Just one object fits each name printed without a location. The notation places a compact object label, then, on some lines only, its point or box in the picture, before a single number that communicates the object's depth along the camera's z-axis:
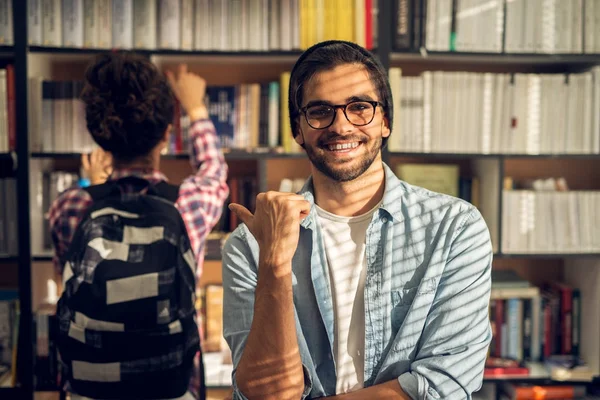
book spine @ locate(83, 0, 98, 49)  2.25
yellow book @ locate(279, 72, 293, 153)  2.29
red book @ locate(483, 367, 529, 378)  2.31
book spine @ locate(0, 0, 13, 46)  2.23
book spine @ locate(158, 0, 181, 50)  2.27
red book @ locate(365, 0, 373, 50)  2.25
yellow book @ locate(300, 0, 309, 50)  2.27
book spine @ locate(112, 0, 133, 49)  2.25
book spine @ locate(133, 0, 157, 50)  2.26
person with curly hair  1.54
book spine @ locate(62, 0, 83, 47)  2.24
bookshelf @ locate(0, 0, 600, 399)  2.22
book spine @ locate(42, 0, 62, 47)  2.24
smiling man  1.11
